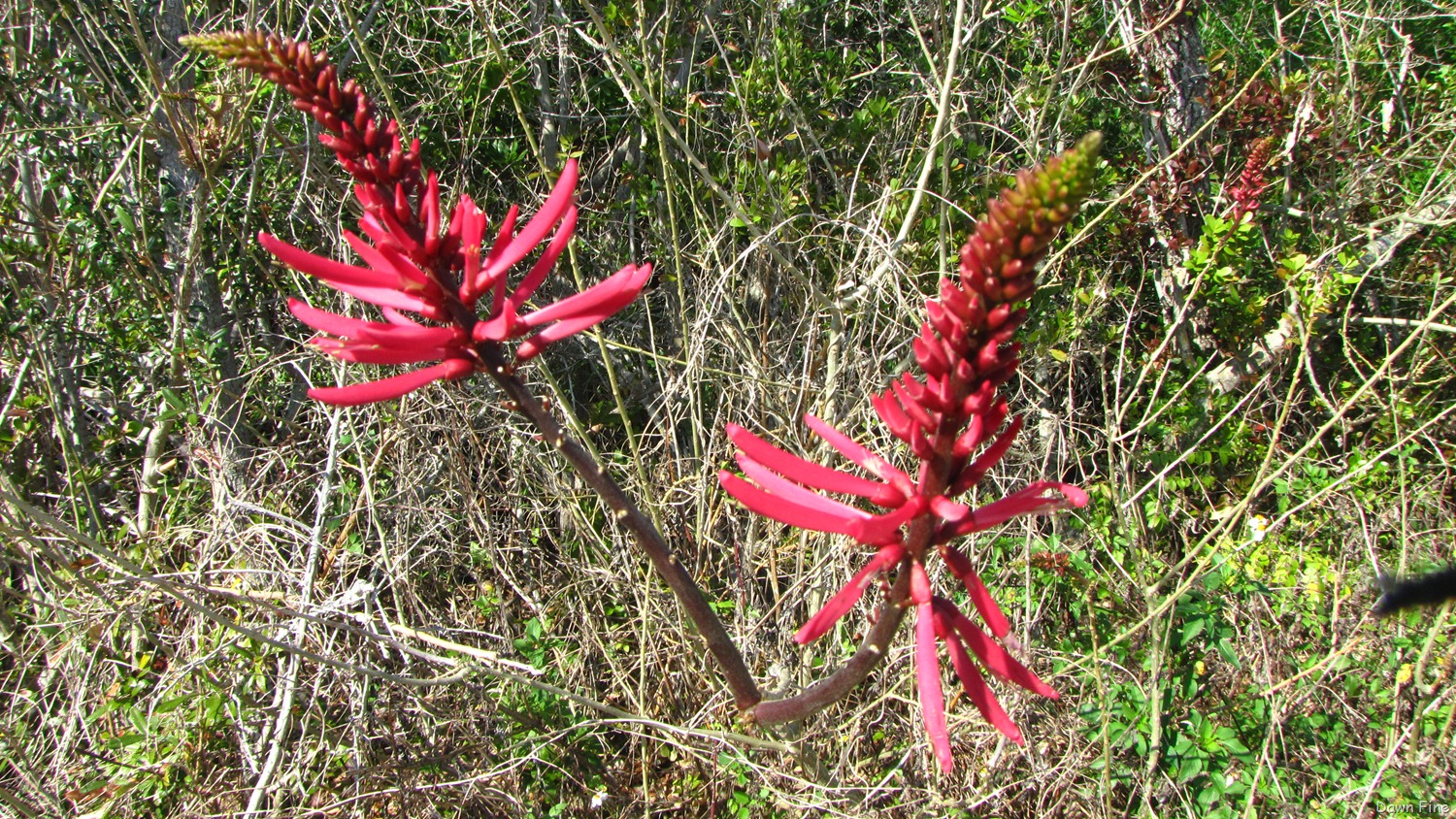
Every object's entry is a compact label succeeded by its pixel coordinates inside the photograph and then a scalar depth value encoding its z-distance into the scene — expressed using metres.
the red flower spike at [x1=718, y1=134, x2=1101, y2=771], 0.32
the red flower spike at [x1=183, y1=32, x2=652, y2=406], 0.35
